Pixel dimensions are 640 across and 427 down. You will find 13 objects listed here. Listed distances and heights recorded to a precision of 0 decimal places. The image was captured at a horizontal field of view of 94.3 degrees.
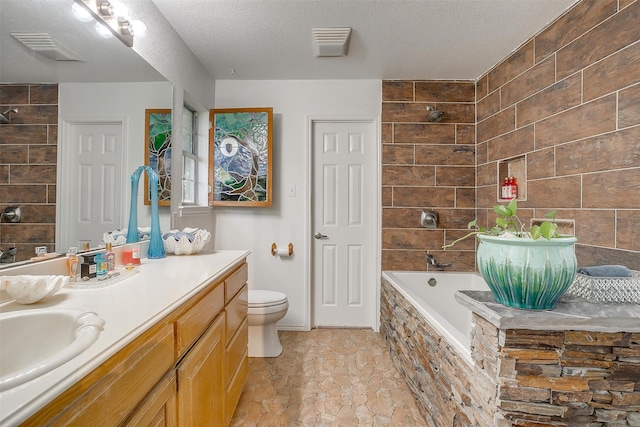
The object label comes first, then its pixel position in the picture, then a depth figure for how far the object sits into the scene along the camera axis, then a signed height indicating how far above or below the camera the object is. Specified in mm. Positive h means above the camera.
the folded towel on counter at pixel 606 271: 1080 -209
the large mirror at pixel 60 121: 936 +341
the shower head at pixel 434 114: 2643 +880
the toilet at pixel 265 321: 2170 -819
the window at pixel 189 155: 2352 +455
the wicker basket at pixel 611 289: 978 -251
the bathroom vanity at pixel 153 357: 494 -345
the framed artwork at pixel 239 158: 2604 +463
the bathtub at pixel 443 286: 2465 -655
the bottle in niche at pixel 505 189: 2289 +186
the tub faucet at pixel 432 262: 2684 -453
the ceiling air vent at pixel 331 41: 2020 +1221
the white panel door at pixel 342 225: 2857 -127
